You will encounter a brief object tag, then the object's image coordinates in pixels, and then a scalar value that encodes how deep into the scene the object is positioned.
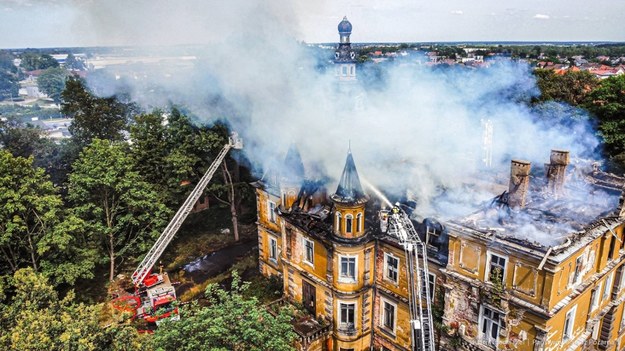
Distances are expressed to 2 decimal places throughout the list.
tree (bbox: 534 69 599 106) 49.16
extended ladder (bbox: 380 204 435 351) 20.25
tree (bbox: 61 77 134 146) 41.75
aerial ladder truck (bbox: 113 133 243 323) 27.47
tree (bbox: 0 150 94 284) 26.02
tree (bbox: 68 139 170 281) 30.12
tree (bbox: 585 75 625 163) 40.81
